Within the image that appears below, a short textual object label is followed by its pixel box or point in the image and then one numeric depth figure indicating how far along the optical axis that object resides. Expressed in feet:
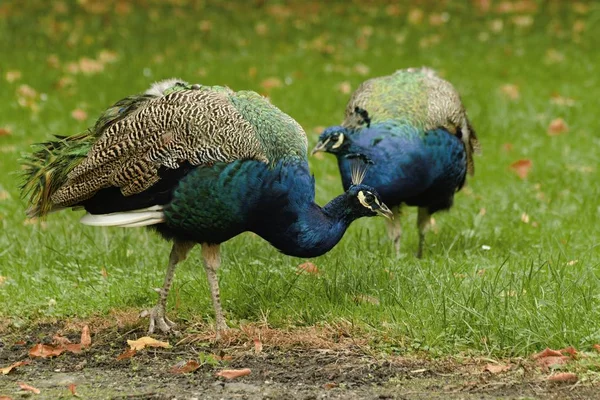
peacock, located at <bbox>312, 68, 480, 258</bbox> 39.70
